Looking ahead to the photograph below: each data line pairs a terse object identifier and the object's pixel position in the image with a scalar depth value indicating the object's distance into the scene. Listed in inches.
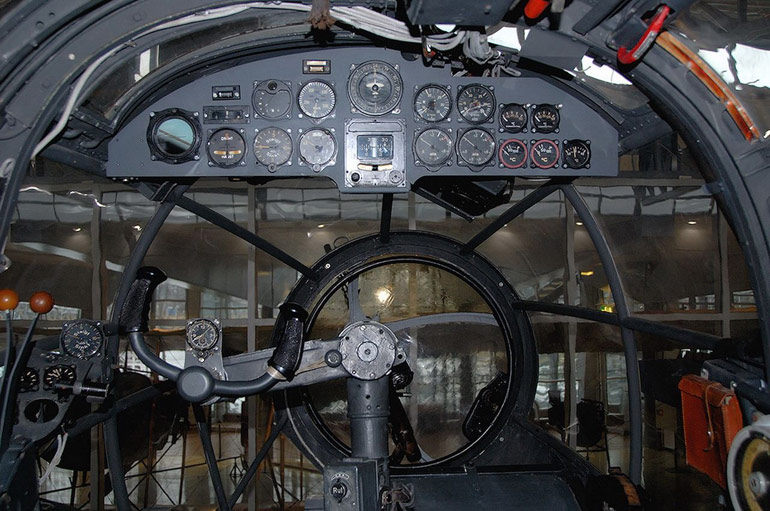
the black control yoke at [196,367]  83.0
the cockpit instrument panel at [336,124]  98.1
